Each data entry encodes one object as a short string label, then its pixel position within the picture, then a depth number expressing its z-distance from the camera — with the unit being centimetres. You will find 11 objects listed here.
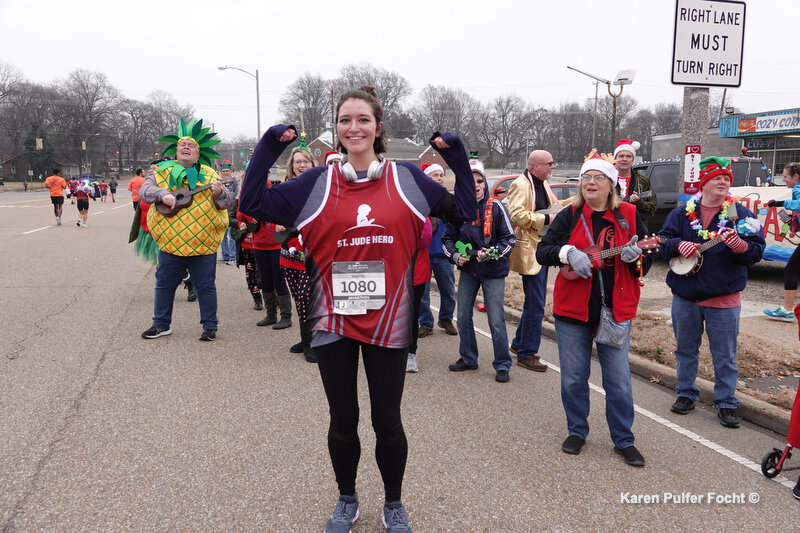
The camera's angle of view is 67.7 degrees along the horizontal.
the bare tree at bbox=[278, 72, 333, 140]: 8750
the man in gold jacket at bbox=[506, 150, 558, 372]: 569
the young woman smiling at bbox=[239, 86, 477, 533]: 257
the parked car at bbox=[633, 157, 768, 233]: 1215
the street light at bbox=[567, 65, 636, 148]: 1727
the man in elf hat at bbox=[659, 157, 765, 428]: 427
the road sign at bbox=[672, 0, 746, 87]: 559
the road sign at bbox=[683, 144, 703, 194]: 614
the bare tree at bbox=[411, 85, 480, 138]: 8781
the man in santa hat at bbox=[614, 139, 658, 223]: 620
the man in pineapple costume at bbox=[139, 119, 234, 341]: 618
